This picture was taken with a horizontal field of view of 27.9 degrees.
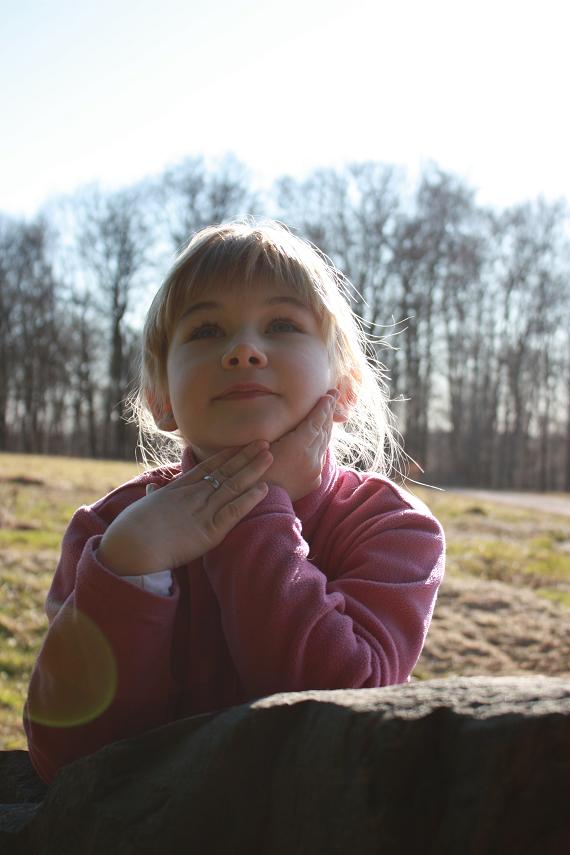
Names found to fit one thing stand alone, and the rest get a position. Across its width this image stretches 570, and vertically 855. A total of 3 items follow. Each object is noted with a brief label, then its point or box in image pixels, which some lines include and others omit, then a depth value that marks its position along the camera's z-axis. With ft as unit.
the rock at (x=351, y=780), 1.70
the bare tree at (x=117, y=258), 88.46
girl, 2.24
